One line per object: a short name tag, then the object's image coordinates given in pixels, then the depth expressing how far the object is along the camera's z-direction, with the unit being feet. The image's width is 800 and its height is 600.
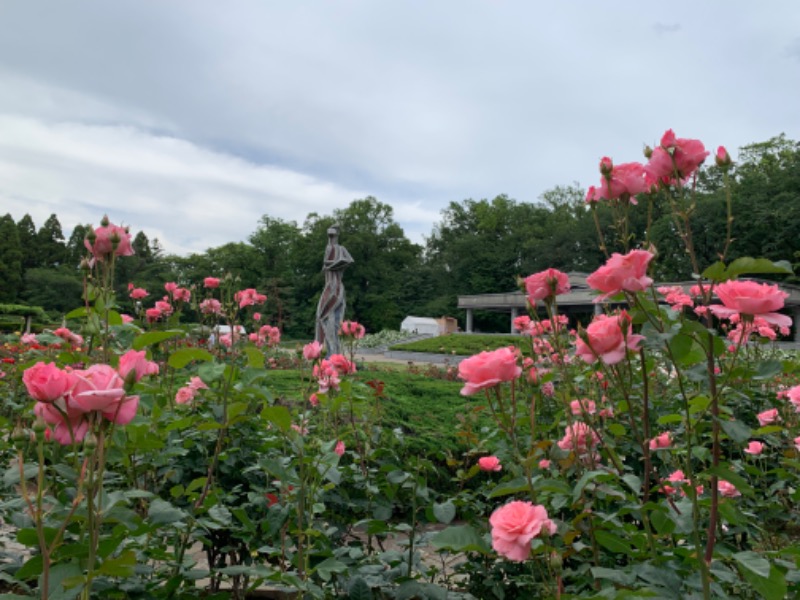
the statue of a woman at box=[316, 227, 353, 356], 33.47
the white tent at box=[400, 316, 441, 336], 108.11
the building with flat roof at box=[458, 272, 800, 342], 75.29
